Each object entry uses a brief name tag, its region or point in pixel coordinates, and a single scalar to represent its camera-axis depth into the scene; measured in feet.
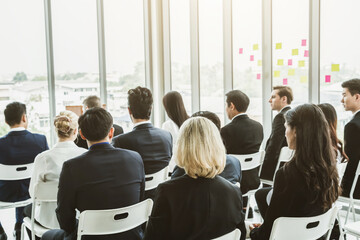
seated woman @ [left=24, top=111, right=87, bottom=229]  8.57
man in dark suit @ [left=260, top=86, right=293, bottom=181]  12.91
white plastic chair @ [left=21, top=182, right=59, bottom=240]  8.39
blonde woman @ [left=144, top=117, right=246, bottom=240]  5.63
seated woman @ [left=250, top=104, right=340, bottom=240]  6.48
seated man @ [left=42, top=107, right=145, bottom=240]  6.93
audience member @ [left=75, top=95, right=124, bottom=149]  13.99
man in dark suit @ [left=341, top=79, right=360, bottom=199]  10.30
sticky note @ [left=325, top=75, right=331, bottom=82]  14.54
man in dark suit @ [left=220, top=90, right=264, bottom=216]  12.20
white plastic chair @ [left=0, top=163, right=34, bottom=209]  10.68
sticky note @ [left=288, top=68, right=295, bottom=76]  15.74
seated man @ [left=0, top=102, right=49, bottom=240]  11.07
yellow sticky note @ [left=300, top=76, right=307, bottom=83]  15.33
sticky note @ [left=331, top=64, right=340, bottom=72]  14.21
